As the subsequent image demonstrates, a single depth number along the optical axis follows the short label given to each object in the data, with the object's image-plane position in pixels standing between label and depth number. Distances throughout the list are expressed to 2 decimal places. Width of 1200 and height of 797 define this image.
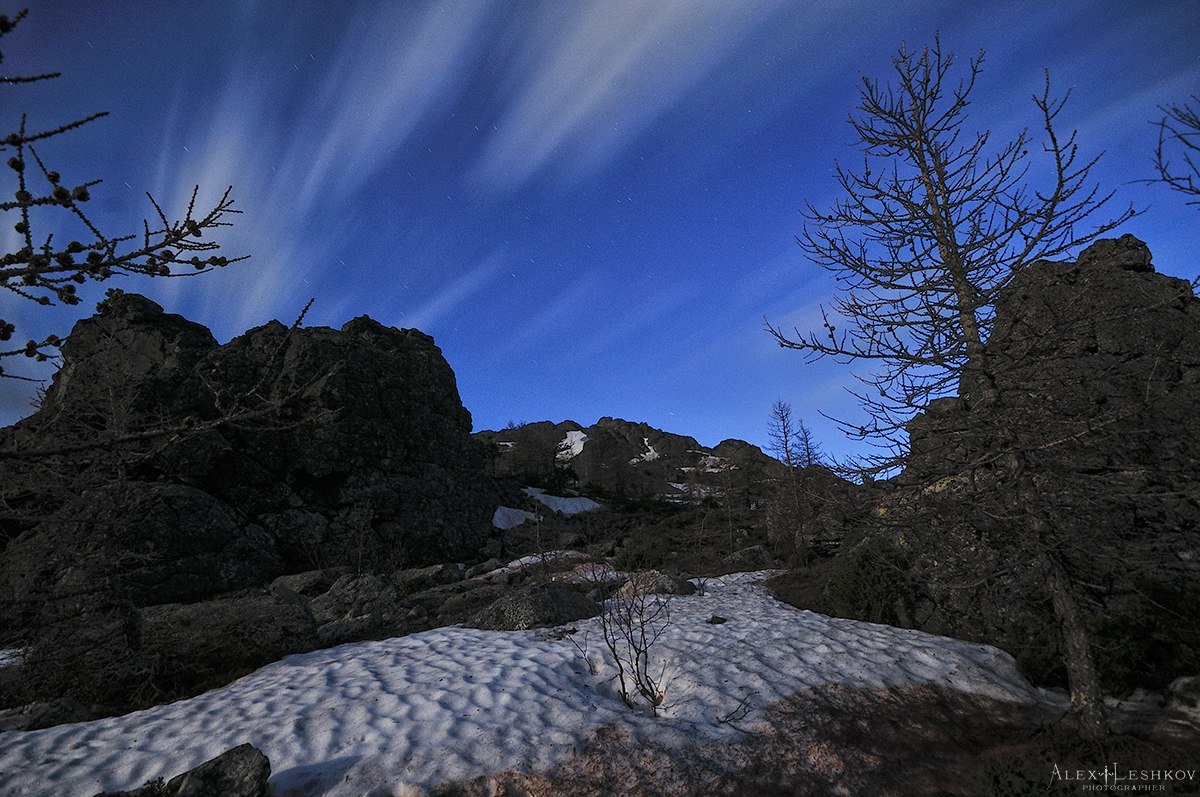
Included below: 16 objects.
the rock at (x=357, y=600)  11.47
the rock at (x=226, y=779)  4.20
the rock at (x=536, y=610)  9.66
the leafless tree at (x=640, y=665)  6.53
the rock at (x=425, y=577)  16.55
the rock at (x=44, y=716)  5.82
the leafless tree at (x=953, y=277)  5.78
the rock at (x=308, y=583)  15.48
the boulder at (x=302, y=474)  17.64
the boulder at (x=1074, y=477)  5.71
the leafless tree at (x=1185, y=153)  4.91
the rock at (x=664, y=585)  13.09
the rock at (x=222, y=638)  7.61
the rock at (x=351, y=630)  9.35
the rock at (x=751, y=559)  18.63
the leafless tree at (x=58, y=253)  2.44
